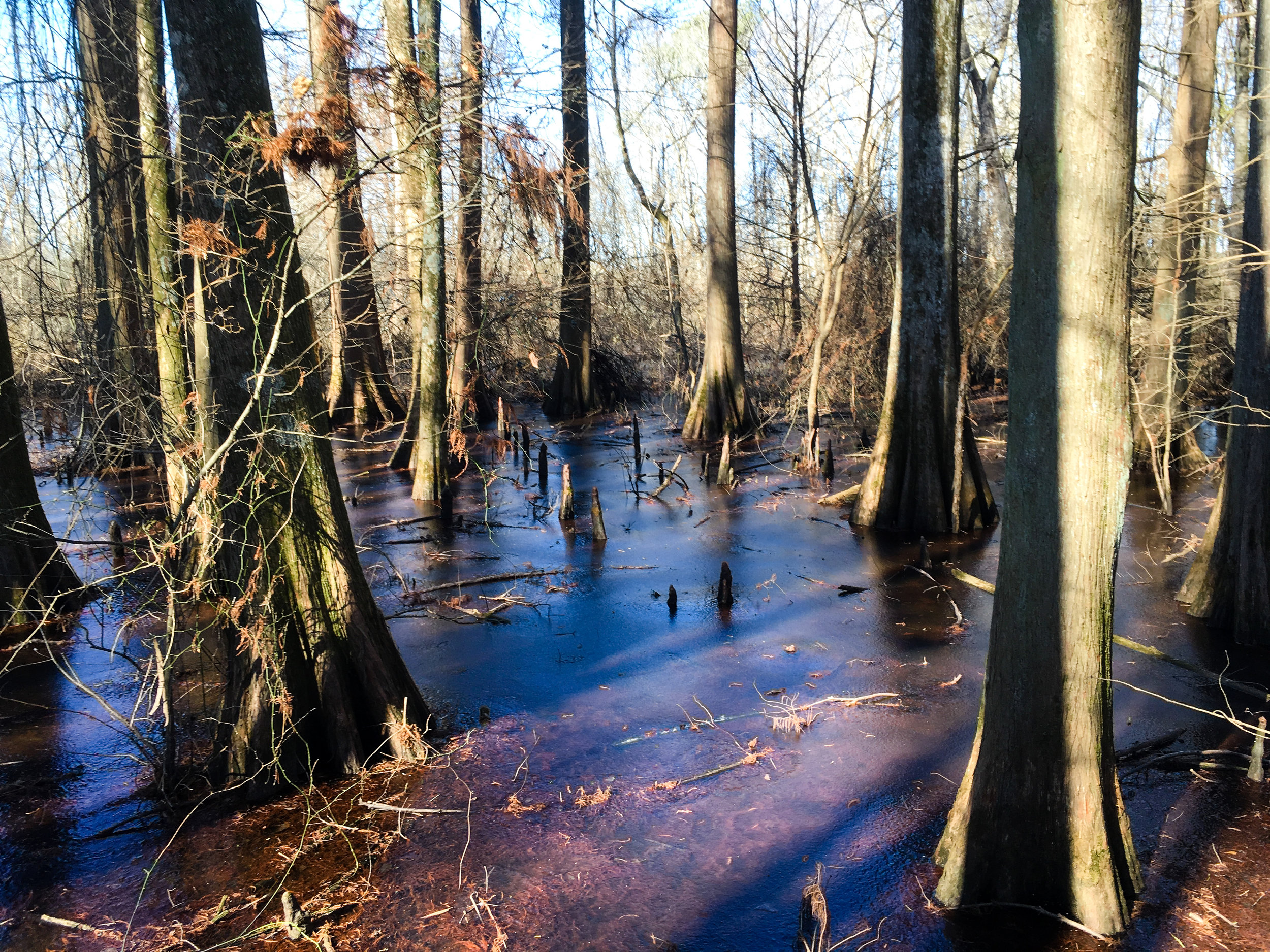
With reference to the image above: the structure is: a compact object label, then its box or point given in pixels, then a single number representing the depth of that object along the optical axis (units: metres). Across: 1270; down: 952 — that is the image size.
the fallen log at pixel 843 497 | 12.24
